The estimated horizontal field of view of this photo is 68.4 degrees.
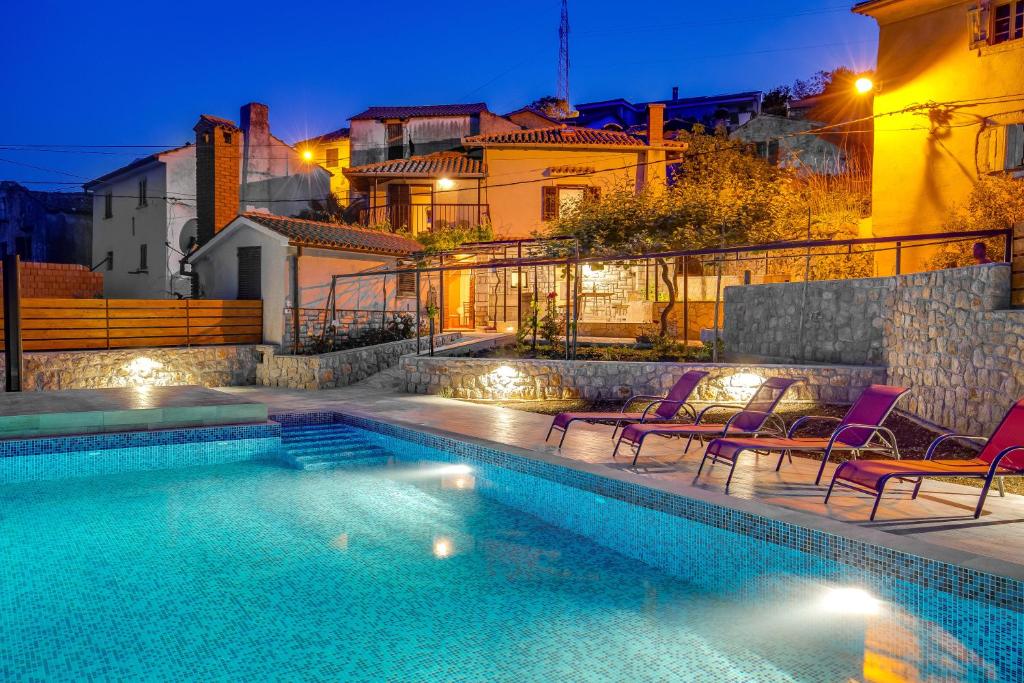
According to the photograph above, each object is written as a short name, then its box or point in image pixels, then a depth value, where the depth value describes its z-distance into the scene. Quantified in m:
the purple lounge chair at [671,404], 8.48
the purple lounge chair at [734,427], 7.30
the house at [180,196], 23.56
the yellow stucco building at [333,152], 36.88
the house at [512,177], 28.19
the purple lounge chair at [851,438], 6.20
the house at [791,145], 30.31
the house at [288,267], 16.64
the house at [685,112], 41.84
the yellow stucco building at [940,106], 16.09
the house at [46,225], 32.09
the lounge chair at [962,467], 4.94
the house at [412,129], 34.25
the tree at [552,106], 45.47
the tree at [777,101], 37.53
